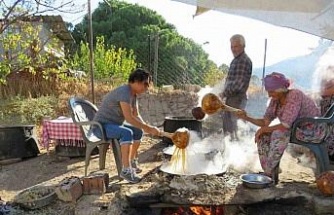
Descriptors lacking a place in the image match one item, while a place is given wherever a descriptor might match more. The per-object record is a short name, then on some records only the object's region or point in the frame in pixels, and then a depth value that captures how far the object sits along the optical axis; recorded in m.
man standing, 4.77
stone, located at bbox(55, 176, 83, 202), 3.48
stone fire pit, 3.00
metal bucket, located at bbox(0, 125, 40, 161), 5.46
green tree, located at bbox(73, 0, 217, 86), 11.09
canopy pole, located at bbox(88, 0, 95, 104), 5.96
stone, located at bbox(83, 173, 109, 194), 3.59
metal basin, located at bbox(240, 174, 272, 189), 3.08
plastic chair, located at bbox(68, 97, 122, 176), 4.14
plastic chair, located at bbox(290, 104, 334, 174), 3.44
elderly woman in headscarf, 3.45
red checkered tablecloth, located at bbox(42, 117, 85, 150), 5.36
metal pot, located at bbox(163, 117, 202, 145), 5.48
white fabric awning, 2.65
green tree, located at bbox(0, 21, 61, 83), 5.87
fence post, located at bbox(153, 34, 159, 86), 10.07
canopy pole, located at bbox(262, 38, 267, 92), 5.86
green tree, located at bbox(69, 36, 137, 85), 11.42
